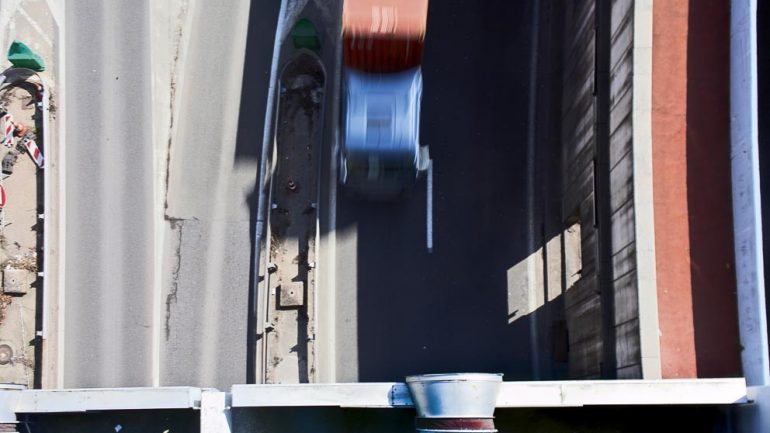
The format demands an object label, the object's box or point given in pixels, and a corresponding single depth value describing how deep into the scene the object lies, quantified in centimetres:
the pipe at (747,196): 1831
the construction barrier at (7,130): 2603
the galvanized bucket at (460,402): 1697
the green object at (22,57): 2600
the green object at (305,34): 2625
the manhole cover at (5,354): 2522
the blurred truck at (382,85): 2217
